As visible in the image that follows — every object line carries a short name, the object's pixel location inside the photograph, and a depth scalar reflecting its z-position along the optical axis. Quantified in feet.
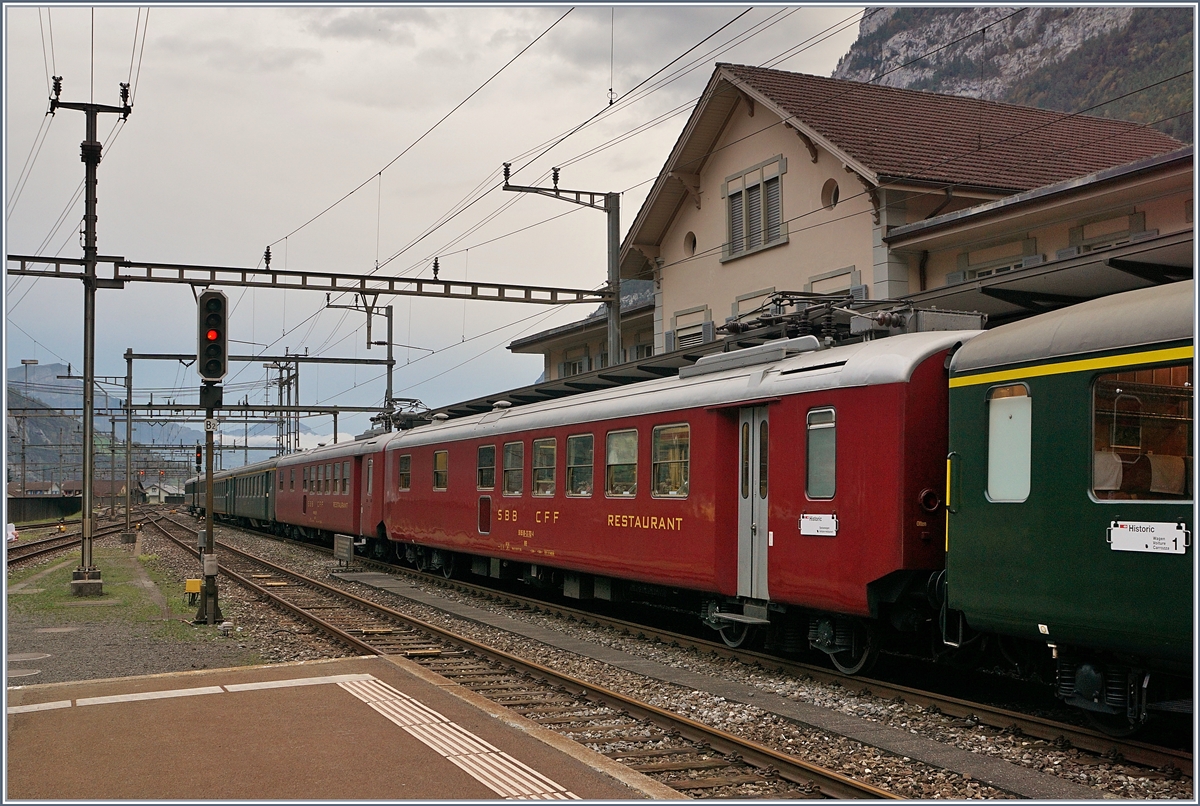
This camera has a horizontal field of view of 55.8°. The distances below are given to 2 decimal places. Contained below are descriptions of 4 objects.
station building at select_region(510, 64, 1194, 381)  50.75
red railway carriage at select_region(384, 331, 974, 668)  30.17
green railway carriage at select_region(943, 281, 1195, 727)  22.15
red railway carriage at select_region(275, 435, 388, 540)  85.27
